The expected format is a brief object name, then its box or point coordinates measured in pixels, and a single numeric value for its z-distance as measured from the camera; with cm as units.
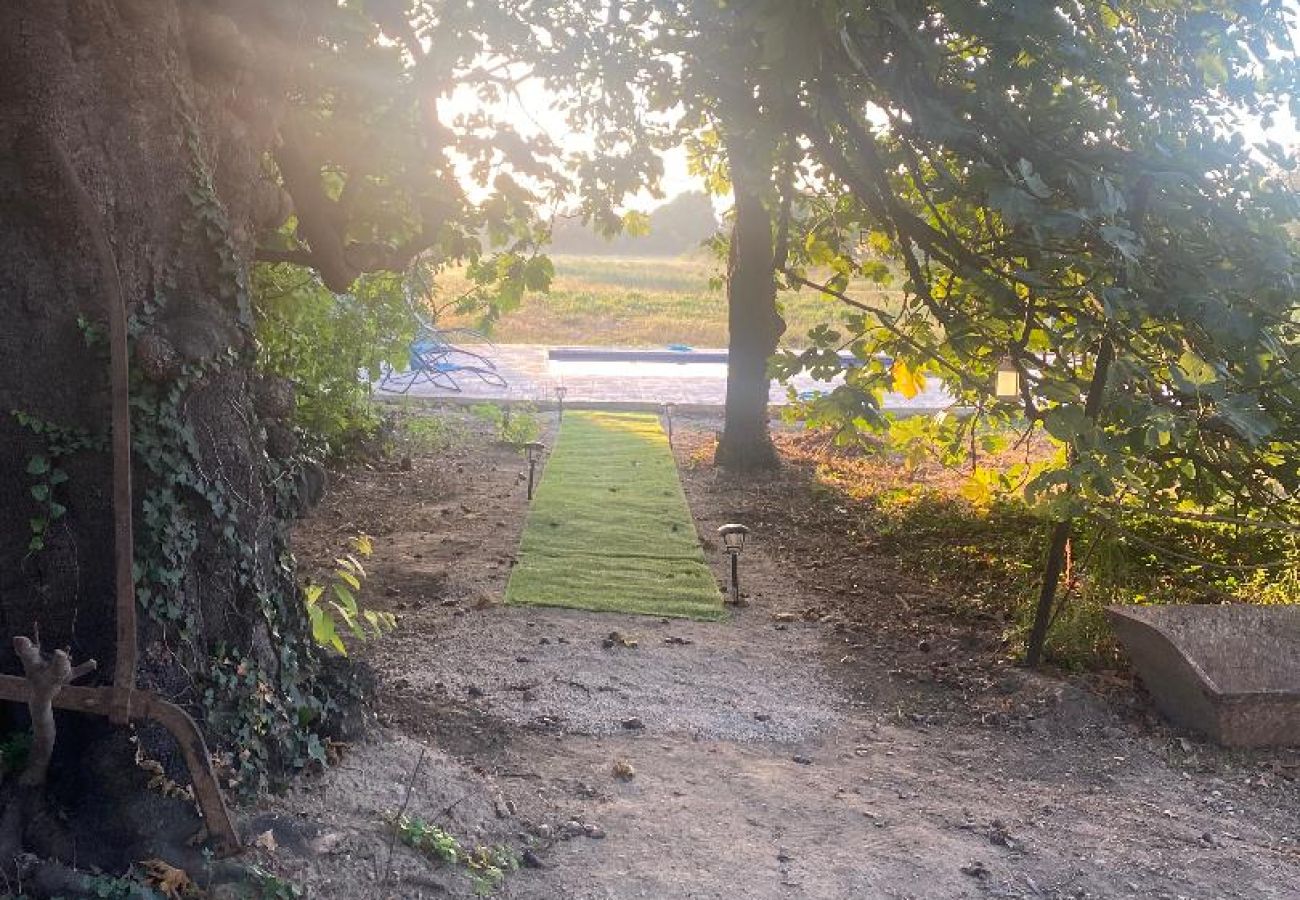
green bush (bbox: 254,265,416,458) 916
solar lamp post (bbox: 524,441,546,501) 1107
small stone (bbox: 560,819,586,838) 431
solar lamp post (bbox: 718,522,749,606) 805
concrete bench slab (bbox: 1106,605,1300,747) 561
